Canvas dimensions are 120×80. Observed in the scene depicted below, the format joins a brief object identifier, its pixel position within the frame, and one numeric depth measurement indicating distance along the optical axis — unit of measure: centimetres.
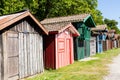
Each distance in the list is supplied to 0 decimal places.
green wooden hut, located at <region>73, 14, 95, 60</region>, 1205
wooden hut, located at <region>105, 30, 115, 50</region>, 2233
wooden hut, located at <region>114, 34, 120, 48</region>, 2961
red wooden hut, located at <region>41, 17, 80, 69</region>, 883
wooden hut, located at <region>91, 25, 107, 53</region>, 1745
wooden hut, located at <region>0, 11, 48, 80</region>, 610
